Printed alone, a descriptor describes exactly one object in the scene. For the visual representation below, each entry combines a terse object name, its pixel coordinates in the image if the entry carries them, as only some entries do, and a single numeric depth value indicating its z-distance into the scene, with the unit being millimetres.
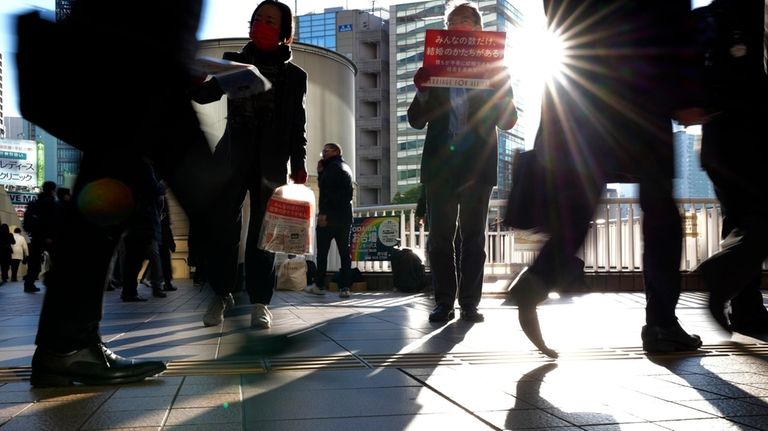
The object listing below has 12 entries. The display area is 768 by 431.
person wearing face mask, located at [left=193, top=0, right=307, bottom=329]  4496
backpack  10000
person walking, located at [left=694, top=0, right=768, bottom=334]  2906
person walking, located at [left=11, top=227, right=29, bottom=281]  19484
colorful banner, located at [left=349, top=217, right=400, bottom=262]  11203
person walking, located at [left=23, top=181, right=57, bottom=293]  11883
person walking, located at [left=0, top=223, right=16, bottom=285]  18156
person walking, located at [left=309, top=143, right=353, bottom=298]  9359
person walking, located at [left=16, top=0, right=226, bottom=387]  2449
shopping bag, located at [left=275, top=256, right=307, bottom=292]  10938
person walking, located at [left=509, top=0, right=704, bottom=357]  3238
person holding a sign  5211
